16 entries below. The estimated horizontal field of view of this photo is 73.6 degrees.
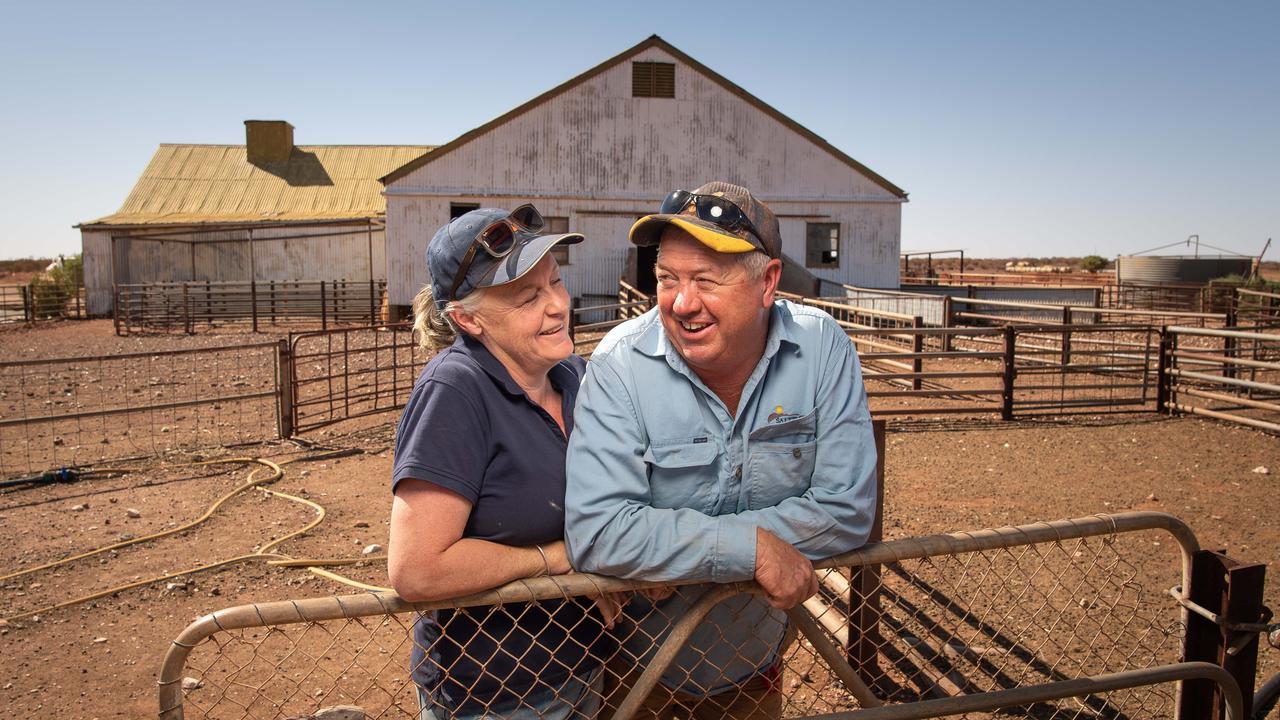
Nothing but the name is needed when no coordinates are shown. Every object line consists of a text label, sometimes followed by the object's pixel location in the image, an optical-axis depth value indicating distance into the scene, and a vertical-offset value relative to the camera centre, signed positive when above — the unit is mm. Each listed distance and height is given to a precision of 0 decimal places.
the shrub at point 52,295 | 25281 -88
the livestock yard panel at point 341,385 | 9805 -1307
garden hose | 5201 -1791
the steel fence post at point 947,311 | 14500 -292
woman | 1829 -420
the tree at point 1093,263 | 51531 +1882
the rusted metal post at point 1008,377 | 10367 -1013
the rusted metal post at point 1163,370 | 10734 -955
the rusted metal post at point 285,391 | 9414 -1093
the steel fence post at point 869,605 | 3518 -1400
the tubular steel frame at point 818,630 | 1807 -685
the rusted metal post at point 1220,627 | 2305 -922
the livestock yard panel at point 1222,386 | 9617 -1200
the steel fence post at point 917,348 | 11352 -723
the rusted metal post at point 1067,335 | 10591 -618
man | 1868 -353
